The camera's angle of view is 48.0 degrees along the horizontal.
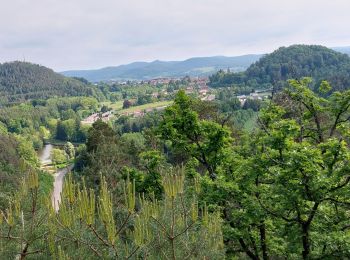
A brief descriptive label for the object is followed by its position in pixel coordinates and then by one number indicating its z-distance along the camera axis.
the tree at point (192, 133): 13.99
